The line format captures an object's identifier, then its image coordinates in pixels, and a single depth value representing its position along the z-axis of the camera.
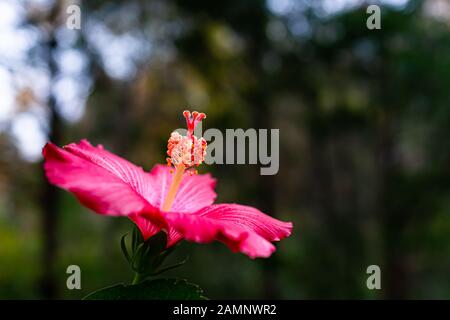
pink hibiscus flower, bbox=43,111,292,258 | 0.30
